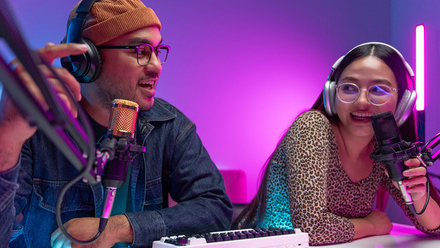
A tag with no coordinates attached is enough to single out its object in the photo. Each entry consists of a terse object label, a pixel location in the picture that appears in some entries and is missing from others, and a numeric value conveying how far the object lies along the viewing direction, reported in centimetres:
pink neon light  322
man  144
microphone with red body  88
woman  156
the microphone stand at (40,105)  36
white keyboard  111
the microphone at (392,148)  131
